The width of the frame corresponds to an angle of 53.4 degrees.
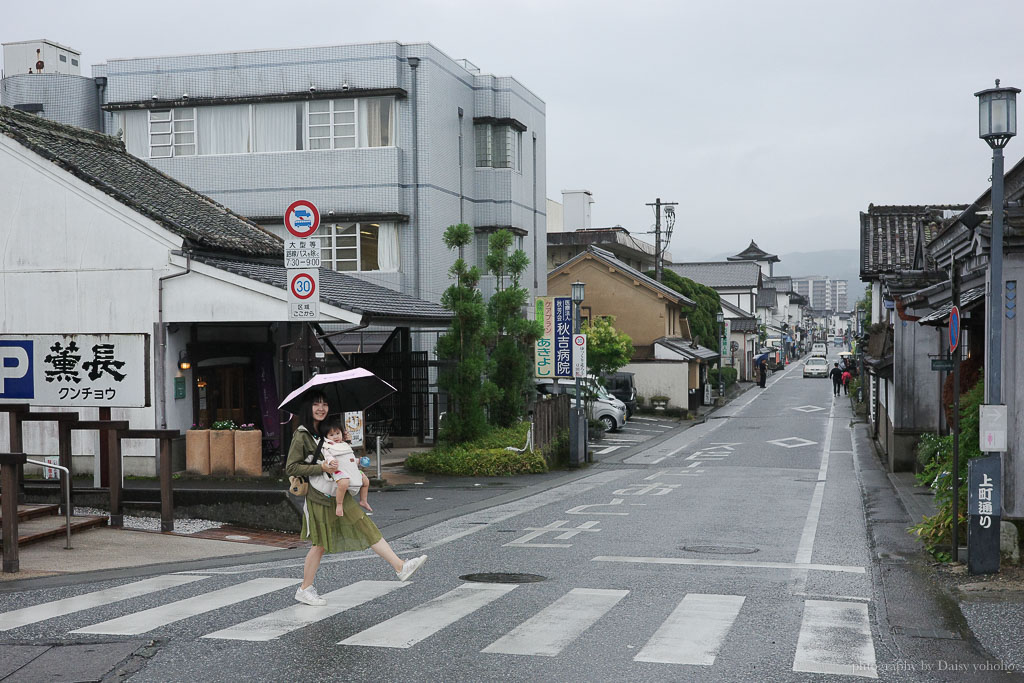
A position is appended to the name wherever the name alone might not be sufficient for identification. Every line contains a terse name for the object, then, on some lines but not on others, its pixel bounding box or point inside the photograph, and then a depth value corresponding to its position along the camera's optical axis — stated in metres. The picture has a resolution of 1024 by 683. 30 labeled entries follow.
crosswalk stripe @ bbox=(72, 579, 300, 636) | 7.89
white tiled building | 29.38
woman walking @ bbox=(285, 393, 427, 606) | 8.60
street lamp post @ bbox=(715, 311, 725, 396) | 56.81
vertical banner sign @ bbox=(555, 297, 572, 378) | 26.45
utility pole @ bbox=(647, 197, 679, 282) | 54.88
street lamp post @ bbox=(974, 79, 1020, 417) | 10.03
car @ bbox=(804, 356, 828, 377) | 79.38
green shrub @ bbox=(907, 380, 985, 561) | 11.43
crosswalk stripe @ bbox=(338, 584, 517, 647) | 7.47
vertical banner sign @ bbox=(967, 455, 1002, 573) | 10.20
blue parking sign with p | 13.57
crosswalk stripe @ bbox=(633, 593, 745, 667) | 7.06
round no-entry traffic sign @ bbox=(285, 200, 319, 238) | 13.43
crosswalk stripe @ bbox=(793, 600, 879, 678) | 6.87
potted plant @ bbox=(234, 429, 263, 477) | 18.27
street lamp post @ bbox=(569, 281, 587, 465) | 25.53
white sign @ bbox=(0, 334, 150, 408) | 13.59
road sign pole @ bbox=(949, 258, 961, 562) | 10.73
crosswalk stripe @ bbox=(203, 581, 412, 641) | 7.68
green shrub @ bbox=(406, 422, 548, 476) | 22.25
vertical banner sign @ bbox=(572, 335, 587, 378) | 25.89
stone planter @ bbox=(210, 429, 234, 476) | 18.33
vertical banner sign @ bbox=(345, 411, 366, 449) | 18.97
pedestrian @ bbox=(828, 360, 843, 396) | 58.22
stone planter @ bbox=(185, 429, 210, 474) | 18.34
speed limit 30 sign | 13.51
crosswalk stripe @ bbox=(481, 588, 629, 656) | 7.31
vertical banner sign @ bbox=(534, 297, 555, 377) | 26.77
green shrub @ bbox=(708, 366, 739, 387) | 61.34
